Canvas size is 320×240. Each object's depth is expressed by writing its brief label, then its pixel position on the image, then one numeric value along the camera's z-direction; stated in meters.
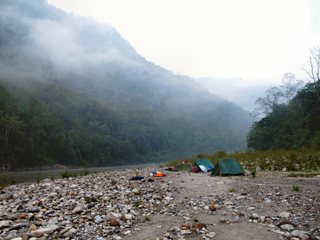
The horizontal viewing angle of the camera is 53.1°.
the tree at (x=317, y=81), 44.34
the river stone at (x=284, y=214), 8.18
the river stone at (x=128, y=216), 8.26
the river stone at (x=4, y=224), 8.31
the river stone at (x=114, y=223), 7.77
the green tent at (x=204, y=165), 22.40
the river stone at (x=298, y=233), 6.82
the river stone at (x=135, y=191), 11.17
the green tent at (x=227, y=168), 18.42
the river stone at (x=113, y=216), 8.24
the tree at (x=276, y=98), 71.31
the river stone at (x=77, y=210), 9.03
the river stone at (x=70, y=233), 7.29
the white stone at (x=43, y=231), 7.47
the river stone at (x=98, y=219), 8.09
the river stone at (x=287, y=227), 7.23
